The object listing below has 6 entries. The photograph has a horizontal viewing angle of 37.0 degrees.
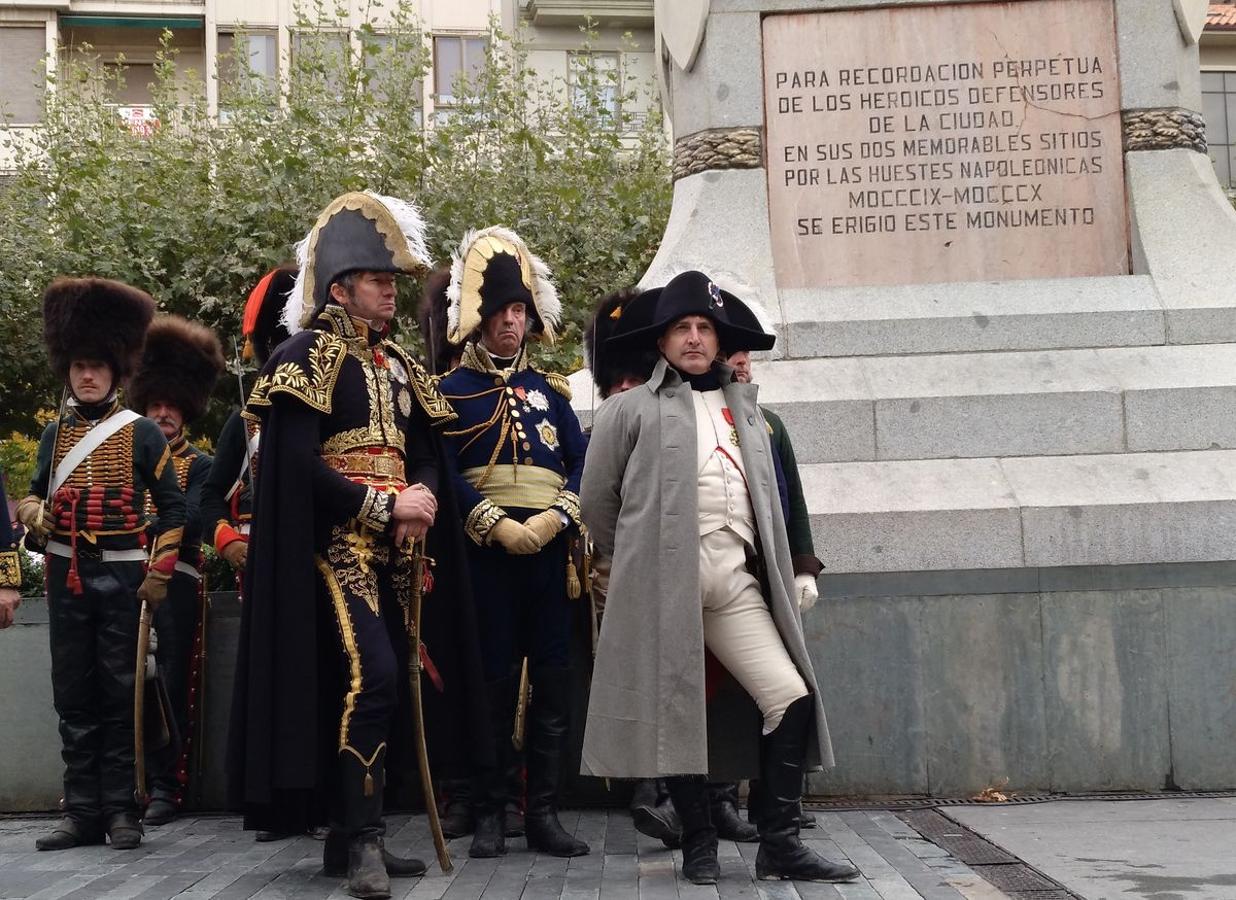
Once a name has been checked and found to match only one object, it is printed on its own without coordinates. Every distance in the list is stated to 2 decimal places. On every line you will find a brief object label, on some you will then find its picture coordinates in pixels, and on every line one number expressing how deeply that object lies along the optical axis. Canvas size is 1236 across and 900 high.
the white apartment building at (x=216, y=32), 35.78
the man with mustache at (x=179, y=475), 8.12
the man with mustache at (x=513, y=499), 6.96
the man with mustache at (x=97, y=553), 7.43
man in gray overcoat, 6.23
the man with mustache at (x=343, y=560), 6.22
